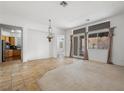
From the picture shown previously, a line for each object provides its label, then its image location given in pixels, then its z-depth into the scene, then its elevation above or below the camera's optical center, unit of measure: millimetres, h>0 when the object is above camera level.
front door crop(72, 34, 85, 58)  5660 +62
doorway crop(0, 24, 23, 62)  5657 +230
